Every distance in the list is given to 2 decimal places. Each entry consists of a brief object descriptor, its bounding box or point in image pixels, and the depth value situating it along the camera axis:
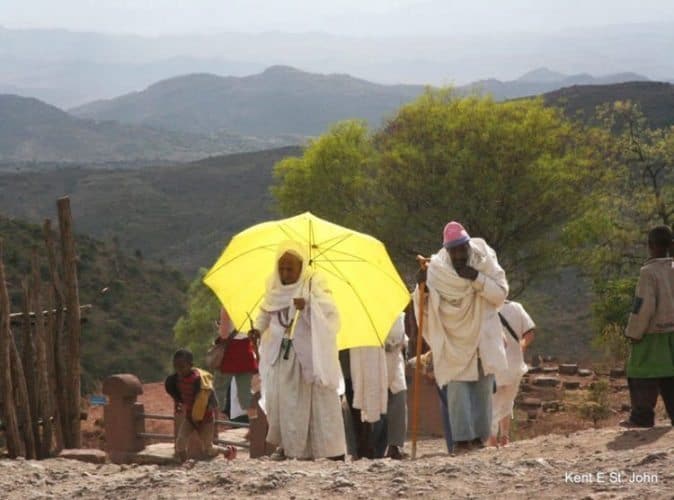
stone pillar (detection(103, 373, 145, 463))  12.51
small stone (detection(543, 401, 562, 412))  19.61
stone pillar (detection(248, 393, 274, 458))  11.02
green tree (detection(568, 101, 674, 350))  24.97
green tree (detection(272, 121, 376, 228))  30.89
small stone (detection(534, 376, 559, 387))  21.62
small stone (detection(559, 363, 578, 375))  22.97
